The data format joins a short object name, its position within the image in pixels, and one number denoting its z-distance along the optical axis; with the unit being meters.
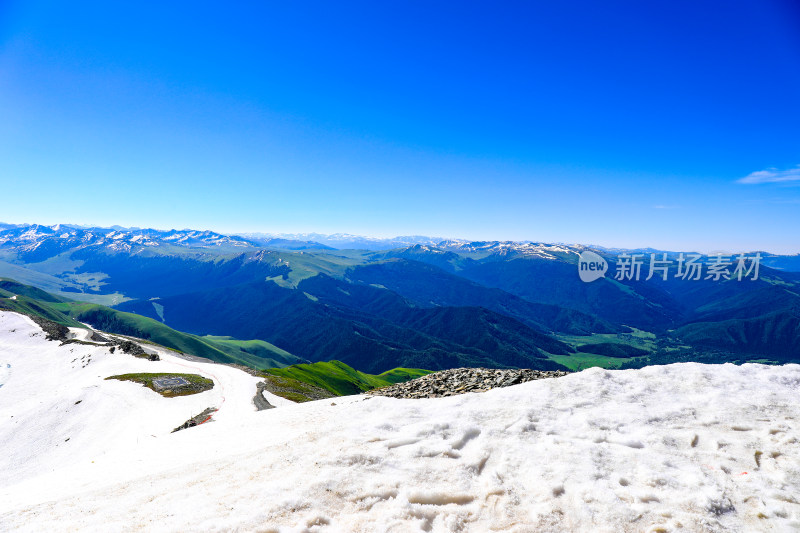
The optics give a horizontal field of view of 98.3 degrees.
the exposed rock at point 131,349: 103.38
